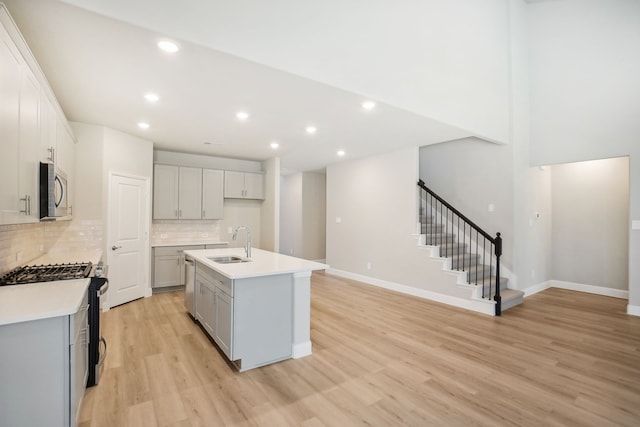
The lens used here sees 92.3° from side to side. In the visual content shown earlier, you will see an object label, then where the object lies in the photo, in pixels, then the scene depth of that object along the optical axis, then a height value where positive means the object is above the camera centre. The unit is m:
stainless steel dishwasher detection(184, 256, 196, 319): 3.86 -0.86
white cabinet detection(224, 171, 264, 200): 6.18 +0.70
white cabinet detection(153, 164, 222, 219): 5.44 +0.48
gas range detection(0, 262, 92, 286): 2.20 -0.44
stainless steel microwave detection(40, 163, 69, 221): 2.20 +0.19
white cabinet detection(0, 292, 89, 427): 1.52 -0.80
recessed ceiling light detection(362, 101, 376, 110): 3.22 +1.22
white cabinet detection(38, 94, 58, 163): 2.34 +0.72
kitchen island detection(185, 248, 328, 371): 2.68 -0.85
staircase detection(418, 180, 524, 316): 4.49 -0.53
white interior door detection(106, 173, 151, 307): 4.44 -0.32
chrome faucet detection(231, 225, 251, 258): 3.61 -0.36
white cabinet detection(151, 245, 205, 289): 5.23 -0.83
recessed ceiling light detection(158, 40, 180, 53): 2.14 +1.23
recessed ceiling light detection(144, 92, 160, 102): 3.06 +1.24
